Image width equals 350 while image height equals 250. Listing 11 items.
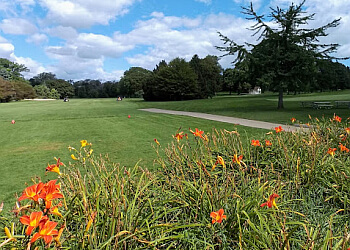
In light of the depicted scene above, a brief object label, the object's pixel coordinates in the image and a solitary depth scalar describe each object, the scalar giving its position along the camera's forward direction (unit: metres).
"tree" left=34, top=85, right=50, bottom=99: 82.56
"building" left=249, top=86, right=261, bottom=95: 75.00
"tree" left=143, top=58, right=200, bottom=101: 45.35
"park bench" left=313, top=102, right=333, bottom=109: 19.65
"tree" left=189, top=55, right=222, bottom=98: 48.36
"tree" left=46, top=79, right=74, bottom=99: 96.11
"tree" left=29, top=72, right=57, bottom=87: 115.90
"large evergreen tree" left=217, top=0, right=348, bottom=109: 18.17
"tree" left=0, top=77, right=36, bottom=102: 57.51
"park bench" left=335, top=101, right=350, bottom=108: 21.86
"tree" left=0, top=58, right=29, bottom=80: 79.69
